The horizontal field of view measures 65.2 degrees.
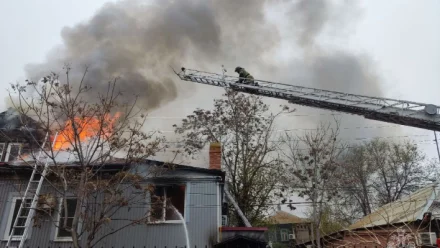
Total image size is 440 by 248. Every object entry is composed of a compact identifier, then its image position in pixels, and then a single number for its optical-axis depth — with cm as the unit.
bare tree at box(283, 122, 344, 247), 1950
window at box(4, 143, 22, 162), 1619
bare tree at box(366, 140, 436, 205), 3088
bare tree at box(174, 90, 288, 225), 2467
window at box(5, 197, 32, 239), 1280
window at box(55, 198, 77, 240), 1278
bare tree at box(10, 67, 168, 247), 1033
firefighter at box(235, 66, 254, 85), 1941
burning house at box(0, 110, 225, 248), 1270
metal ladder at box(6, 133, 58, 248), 1122
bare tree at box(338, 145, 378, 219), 3228
